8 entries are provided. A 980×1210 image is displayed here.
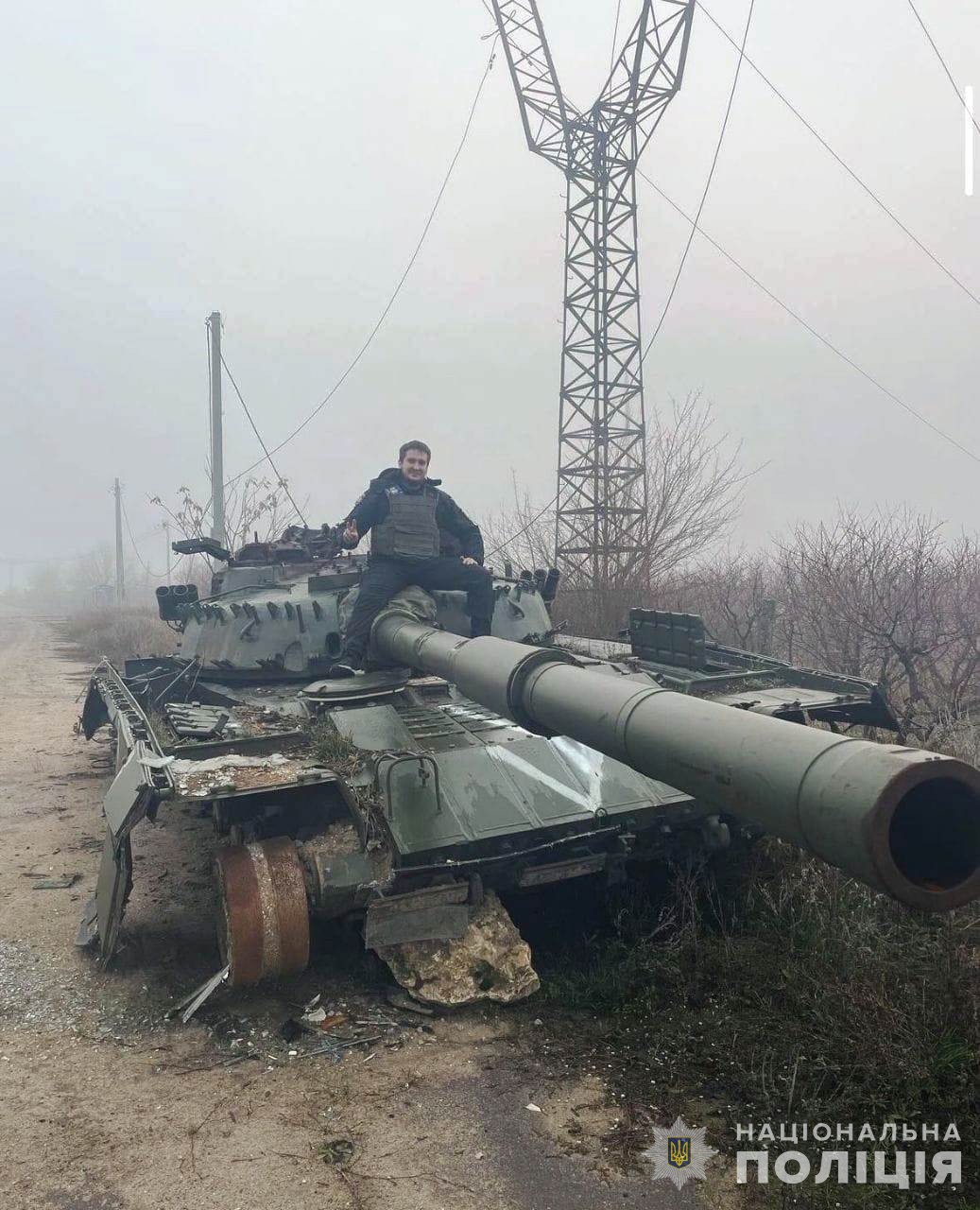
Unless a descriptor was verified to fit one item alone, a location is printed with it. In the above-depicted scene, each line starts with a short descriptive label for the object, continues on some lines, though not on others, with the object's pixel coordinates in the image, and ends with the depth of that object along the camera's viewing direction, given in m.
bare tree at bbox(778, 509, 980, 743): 9.66
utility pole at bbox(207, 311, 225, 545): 18.73
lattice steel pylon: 15.75
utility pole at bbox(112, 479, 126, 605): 43.47
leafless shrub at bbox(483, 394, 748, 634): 14.54
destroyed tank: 2.12
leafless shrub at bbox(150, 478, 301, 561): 22.42
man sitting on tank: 6.14
